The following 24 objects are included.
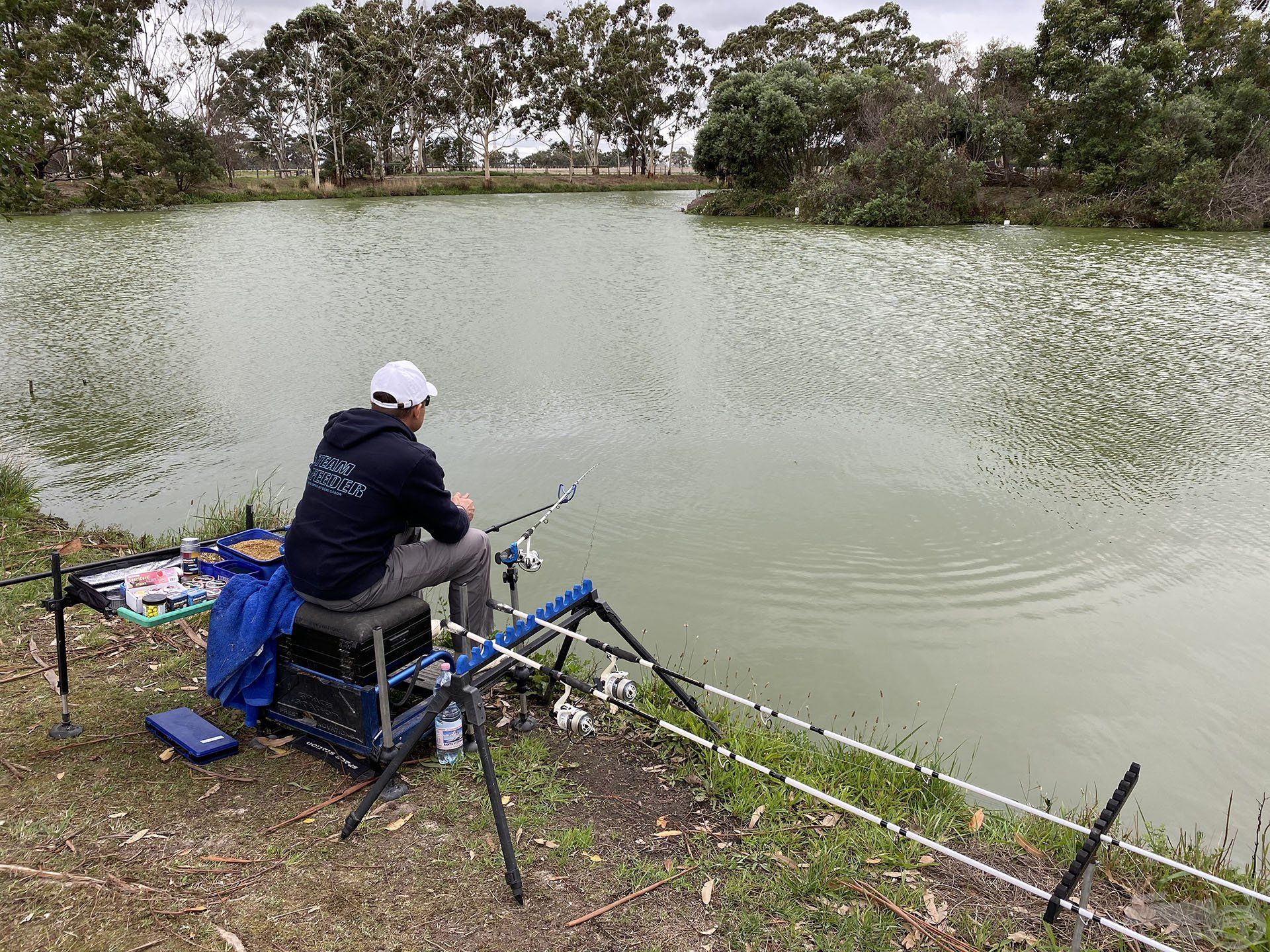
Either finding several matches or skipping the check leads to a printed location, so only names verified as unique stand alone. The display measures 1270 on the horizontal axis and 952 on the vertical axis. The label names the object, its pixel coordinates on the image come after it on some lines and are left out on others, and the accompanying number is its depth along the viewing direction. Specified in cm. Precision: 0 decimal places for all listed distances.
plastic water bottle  300
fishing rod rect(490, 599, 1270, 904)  218
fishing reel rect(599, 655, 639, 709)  311
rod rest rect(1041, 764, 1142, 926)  221
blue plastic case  310
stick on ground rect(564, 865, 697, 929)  244
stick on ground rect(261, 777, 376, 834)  281
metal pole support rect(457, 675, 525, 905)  247
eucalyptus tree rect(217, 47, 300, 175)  4309
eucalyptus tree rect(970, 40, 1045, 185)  2853
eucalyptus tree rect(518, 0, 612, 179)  4828
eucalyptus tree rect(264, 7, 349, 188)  3950
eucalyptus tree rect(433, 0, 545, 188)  4516
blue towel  293
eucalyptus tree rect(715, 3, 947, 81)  4428
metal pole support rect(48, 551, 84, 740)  308
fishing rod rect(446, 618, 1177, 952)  215
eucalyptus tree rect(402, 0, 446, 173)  4453
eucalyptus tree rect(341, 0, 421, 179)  4184
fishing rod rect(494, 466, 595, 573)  348
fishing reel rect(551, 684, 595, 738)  318
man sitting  279
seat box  279
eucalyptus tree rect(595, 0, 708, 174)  5016
